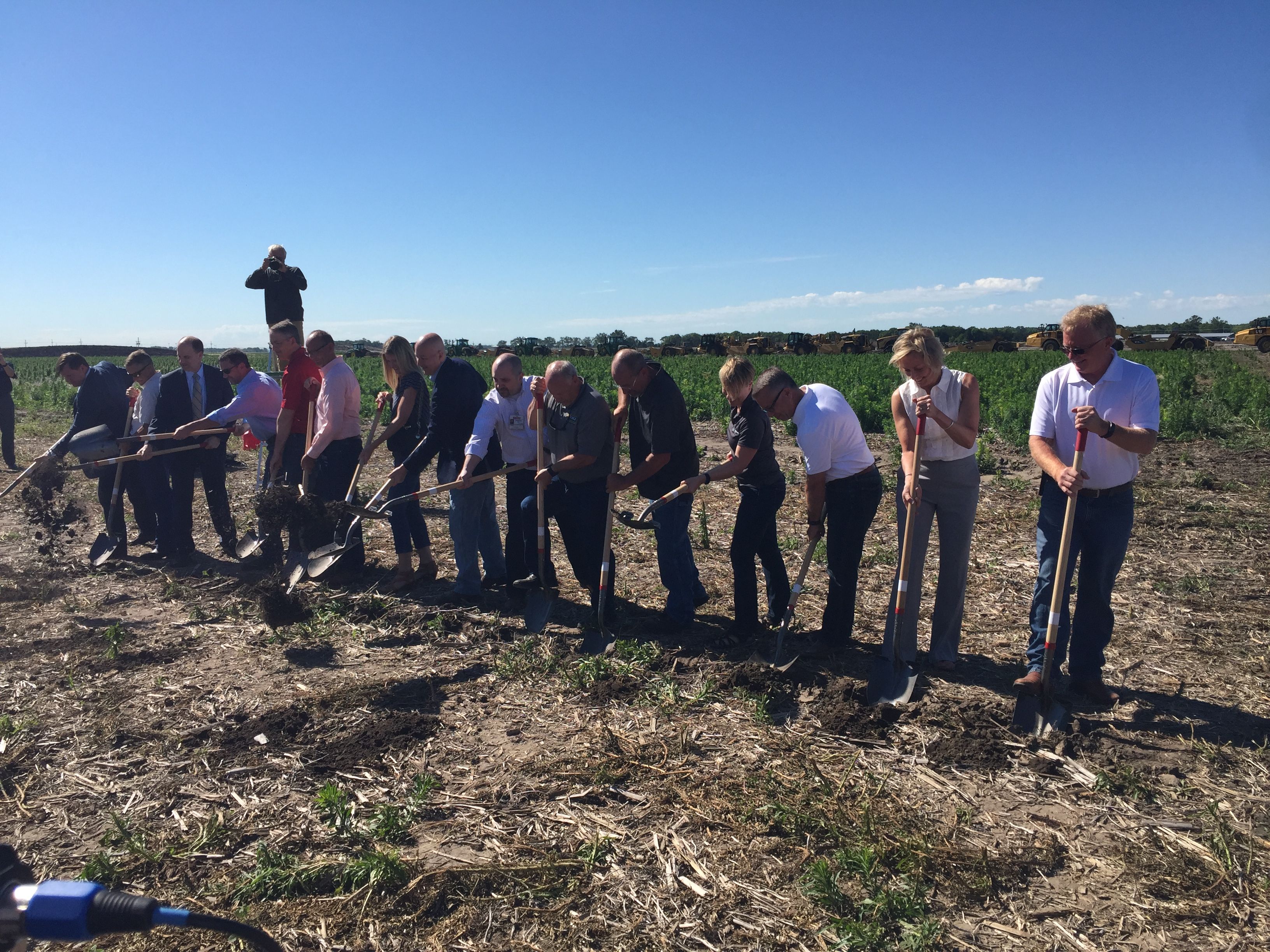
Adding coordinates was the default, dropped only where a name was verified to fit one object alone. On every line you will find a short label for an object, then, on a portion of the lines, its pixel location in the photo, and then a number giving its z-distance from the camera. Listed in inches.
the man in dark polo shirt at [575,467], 249.6
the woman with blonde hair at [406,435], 294.0
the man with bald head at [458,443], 287.0
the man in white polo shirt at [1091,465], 181.0
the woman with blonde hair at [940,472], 199.3
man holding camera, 397.1
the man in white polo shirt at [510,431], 270.2
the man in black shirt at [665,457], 235.8
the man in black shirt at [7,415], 544.7
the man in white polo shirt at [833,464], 215.2
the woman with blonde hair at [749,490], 223.6
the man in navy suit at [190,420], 342.3
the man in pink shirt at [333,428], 297.0
